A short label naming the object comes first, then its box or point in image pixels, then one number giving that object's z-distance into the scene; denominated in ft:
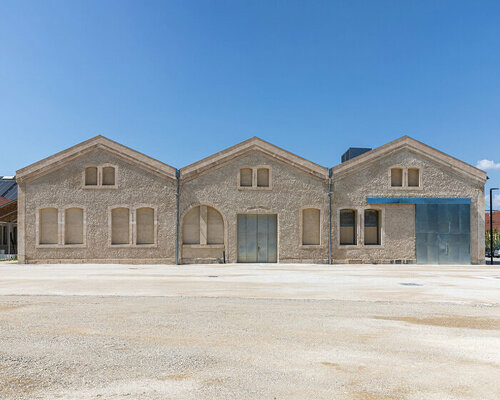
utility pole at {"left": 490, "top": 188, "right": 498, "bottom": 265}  86.17
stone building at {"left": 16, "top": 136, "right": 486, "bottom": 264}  83.05
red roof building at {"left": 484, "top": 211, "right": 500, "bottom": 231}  179.91
